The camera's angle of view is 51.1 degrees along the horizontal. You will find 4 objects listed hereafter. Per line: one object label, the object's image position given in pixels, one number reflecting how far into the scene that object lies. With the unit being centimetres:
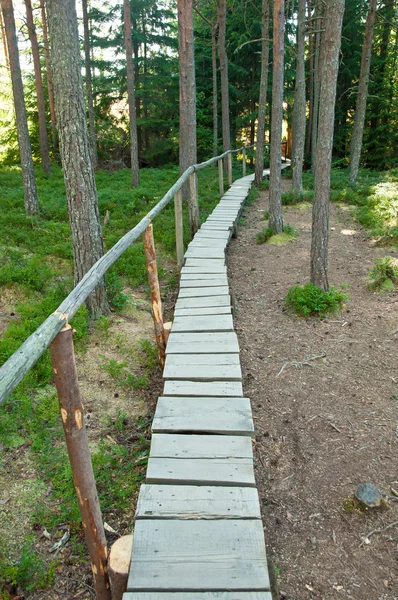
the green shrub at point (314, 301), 607
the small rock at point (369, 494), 309
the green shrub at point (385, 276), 670
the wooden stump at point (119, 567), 214
